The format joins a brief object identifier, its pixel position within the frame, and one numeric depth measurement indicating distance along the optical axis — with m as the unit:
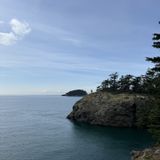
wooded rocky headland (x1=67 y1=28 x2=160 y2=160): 81.31
